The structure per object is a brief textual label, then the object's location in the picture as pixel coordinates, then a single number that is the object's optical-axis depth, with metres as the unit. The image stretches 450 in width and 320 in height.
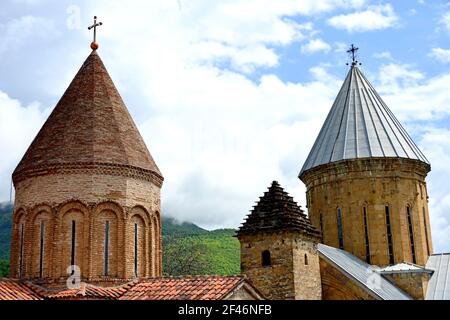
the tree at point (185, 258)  43.88
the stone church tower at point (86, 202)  17.14
